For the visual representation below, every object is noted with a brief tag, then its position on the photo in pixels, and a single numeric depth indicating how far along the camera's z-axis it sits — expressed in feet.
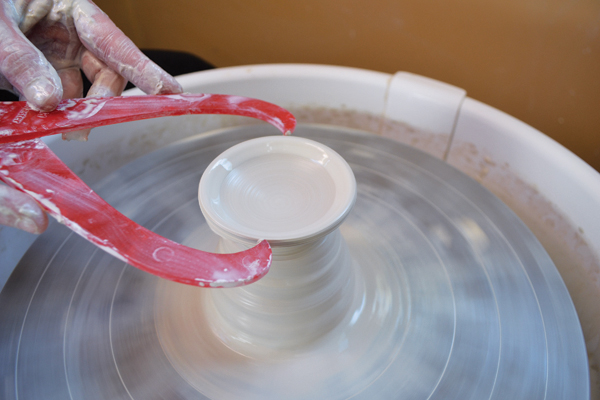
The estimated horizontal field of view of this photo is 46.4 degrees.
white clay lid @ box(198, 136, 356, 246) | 1.01
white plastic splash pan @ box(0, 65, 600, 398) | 1.27
